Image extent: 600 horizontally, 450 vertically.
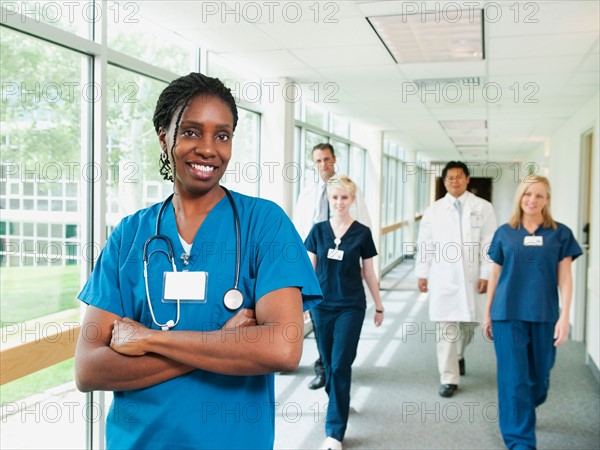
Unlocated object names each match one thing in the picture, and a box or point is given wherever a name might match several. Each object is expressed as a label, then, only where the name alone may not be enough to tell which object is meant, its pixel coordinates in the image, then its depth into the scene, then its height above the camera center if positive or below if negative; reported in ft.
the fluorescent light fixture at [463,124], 24.77 +3.79
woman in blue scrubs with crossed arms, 3.67 -0.66
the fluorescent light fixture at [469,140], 31.12 +3.93
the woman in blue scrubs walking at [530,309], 9.45 -1.61
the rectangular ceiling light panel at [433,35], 10.19 +3.43
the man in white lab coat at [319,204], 12.98 +0.10
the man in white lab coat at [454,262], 12.76 -1.17
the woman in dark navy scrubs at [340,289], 9.95 -1.44
